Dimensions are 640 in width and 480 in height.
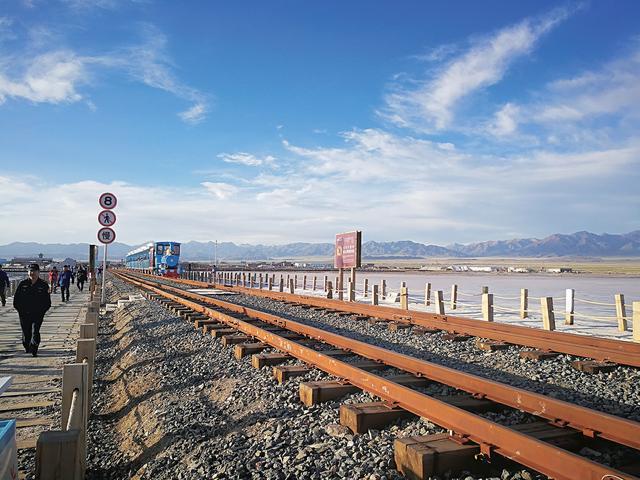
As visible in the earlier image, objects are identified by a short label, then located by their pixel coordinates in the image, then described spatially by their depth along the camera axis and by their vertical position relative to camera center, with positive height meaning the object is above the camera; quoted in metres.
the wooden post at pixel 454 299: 18.68 -1.40
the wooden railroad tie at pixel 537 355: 7.93 -1.45
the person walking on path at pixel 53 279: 29.58 -1.24
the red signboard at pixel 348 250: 20.95 +0.42
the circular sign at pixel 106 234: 16.78 +0.78
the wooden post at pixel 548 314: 12.84 -1.30
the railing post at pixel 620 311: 12.78 -1.26
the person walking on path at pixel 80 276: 33.25 -1.21
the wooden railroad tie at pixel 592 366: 6.99 -1.43
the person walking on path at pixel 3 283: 18.22 -0.96
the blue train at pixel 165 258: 50.56 +0.03
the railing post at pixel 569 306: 14.50 -1.27
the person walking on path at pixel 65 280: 24.94 -1.09
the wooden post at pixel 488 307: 14.21 -1.27
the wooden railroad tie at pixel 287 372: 6.45 -1.42
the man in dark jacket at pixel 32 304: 10.19 -0.93
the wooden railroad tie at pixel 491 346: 8.88 -1.47
